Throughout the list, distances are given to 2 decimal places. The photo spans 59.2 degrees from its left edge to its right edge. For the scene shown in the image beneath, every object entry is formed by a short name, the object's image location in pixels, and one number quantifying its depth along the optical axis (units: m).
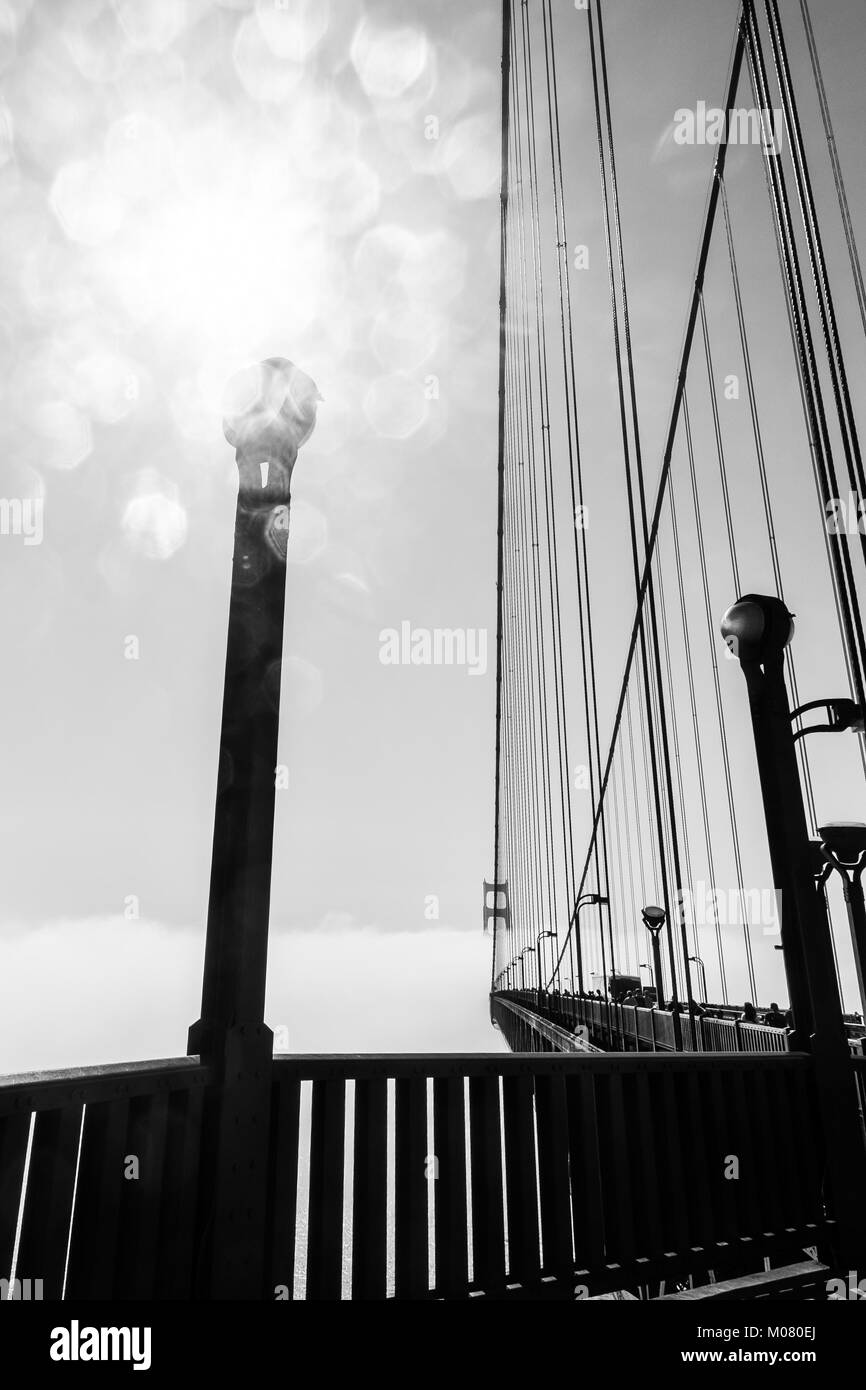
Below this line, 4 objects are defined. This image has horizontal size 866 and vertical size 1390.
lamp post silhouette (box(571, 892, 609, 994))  13.02
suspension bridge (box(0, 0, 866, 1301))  1.89
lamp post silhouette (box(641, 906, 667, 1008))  12.05
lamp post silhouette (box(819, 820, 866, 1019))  6.21
